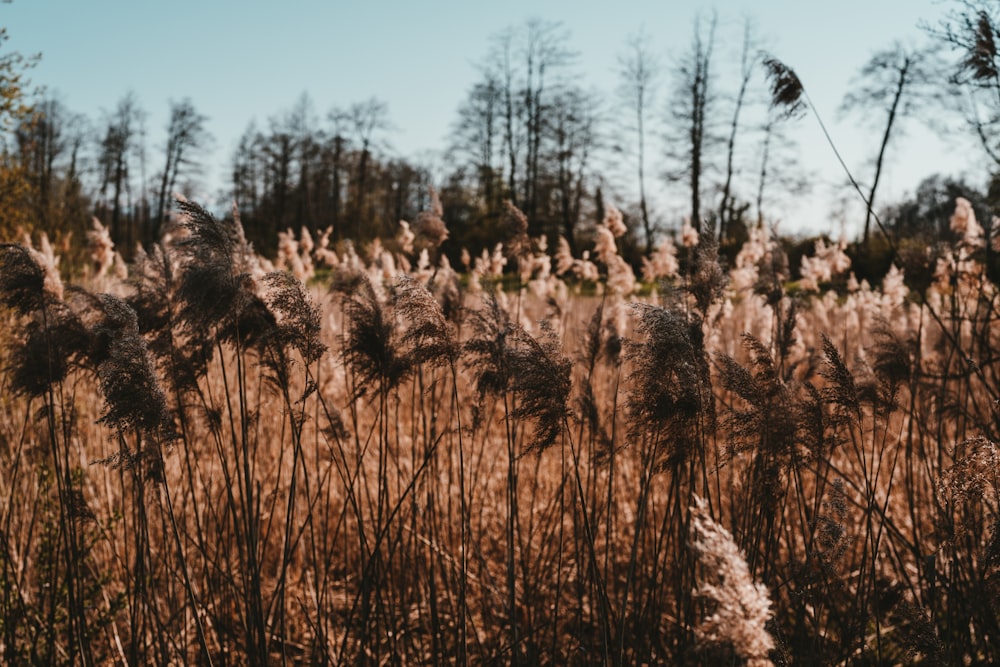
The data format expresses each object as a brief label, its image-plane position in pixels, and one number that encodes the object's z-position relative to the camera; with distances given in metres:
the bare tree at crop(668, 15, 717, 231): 32.19
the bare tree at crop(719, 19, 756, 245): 32.45
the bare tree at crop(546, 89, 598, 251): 35.72
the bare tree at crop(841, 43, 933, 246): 25.68
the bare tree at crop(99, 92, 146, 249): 39.94
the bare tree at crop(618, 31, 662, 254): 33.44
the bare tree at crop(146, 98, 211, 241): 39.25
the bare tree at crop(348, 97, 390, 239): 36.84
